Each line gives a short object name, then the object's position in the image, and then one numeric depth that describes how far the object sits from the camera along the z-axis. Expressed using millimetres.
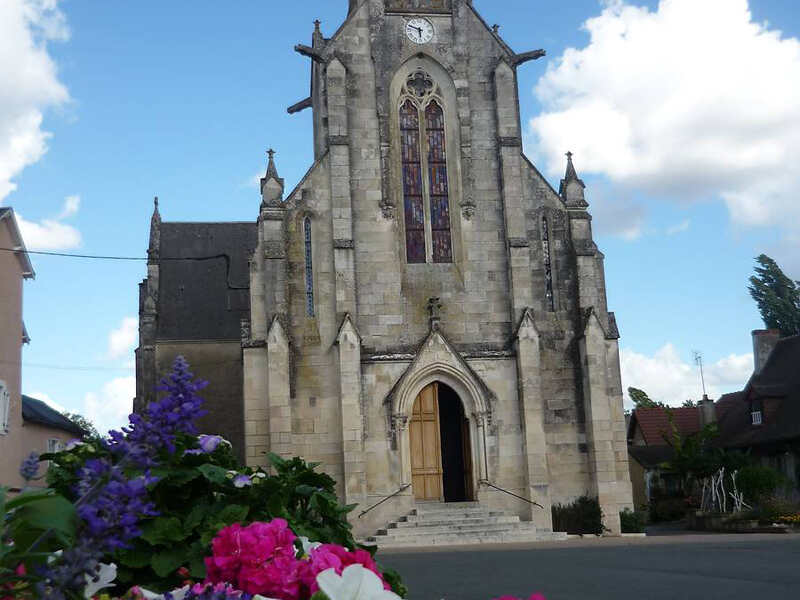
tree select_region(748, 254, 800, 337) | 57094
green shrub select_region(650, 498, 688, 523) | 39094
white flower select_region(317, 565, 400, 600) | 2225
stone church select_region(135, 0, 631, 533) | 23578
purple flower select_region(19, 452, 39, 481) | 2439
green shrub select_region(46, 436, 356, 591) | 5316
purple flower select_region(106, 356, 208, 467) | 2203
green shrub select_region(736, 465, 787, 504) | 29016
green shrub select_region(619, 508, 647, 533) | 24156
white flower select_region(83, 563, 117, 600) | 2785
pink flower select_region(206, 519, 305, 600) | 3143
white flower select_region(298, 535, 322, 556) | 3584
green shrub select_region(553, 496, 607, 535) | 23734
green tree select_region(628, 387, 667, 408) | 52156
